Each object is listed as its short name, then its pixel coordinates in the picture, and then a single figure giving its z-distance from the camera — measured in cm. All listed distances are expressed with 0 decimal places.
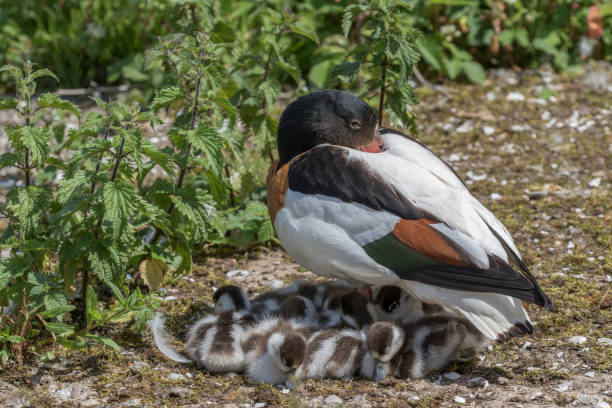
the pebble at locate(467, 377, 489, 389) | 749
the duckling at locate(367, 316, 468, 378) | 748
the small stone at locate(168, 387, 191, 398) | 739
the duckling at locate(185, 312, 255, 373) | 772
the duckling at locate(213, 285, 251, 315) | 847
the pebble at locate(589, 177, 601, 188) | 1196
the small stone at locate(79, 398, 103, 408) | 726
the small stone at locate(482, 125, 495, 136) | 1380
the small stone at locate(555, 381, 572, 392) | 730
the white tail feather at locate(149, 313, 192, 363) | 804
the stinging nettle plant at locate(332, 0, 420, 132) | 956
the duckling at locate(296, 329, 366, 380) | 755
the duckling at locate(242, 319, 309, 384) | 734
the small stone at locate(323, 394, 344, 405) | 721
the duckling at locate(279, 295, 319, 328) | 818
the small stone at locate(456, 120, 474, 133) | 1394
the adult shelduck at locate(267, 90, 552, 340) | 743
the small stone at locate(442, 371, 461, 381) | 770
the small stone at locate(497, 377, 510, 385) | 754
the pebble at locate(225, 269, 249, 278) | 1011
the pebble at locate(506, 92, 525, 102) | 1485
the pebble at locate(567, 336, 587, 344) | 812
